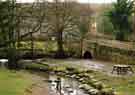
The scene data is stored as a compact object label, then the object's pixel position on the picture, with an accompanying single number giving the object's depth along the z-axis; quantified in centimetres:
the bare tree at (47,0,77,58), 3516
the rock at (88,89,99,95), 1916
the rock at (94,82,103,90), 2017
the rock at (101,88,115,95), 1836
